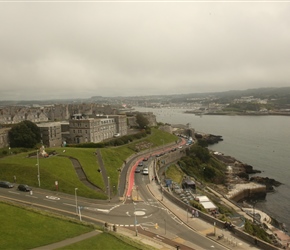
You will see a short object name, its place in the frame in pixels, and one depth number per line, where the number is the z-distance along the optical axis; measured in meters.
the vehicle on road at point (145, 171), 56.28
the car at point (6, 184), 41.22
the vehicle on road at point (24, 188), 40.25
